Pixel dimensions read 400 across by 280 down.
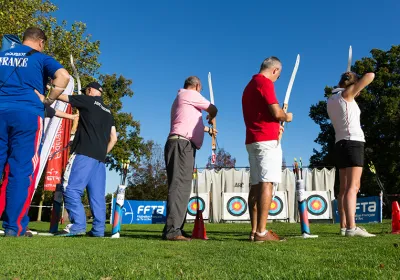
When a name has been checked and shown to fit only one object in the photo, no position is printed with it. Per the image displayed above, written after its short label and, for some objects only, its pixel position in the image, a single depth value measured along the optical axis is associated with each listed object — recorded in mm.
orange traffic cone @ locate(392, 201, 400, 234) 5770
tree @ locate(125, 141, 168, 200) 33375
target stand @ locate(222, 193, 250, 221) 19781
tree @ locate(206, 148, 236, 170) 41234
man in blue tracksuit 4082
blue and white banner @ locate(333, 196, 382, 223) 15641
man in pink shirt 4332
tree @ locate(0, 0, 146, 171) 16016
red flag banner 11106
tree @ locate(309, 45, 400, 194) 29578
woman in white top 4695
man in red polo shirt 4008
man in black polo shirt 4738
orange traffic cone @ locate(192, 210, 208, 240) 4754
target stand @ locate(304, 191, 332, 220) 18875
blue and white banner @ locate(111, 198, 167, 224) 20203
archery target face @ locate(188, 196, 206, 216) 19625
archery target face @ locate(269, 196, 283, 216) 19547
